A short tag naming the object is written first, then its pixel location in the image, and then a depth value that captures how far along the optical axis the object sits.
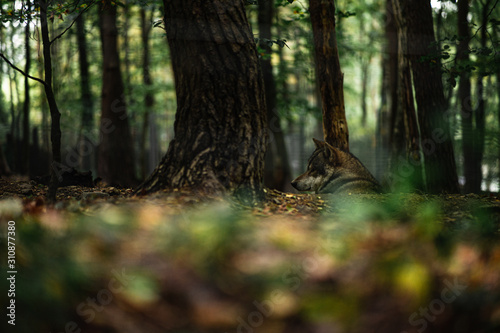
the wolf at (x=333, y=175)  6.04
